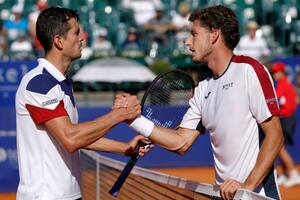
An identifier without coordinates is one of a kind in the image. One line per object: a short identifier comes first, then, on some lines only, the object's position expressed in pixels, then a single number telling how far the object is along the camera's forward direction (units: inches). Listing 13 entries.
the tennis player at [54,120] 188.1
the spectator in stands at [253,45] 697.0
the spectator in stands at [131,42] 722.2
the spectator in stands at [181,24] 734.5
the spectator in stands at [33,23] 692.7
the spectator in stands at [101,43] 722.6
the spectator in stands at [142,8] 771.4
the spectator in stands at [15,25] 730.8
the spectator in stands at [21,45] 694.8
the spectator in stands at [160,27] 740.0
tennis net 199.5
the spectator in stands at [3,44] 687.7
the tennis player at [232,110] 183.3
